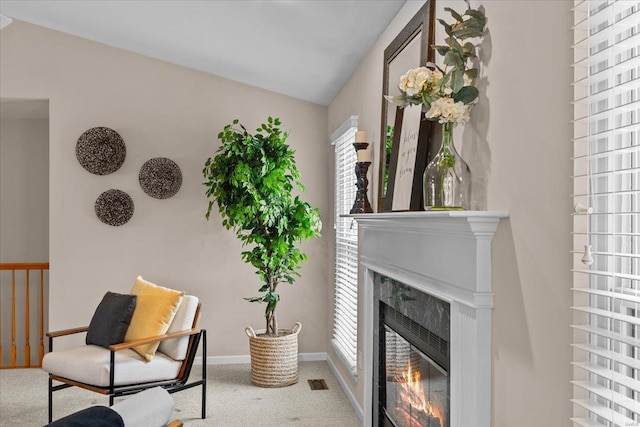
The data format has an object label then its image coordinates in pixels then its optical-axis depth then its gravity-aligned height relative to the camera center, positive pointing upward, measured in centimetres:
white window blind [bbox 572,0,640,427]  124 +2
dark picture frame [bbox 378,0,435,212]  244 +45
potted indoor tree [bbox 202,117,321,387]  456 +1
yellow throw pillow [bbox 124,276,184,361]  375 -65
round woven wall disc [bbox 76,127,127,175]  520 +58
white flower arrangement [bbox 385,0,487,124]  191 +47
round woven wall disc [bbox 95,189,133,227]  524 +8
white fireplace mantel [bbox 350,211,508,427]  182 -23
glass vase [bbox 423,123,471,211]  197 +13
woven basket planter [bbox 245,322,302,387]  467 -116
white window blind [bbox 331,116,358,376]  427 -28
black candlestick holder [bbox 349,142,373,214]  352 +18
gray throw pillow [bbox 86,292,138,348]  381 -69
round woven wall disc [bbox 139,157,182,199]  529 +35
